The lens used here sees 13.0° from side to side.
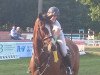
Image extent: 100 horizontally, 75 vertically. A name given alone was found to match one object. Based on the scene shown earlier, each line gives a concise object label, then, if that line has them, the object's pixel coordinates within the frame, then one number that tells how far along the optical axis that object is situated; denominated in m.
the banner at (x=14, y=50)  26.78
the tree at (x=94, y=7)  48.12
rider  9.91
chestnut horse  9.88
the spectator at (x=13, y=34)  30.93
